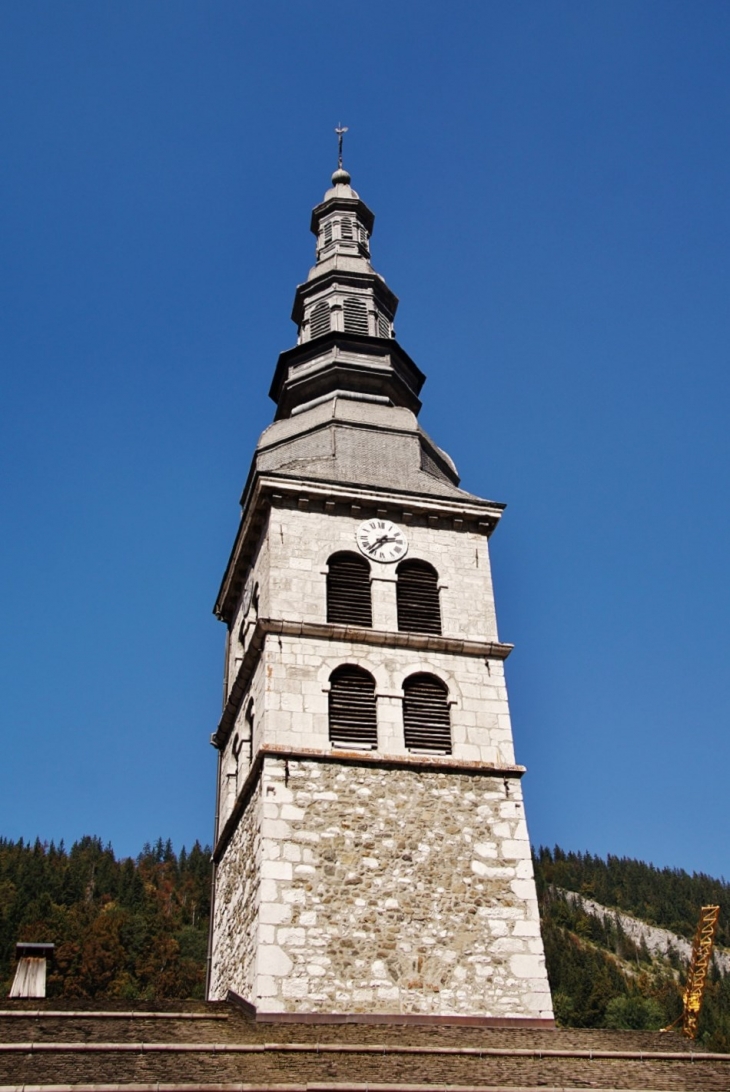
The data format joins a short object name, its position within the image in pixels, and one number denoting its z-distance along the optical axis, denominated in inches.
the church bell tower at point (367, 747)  711.7
